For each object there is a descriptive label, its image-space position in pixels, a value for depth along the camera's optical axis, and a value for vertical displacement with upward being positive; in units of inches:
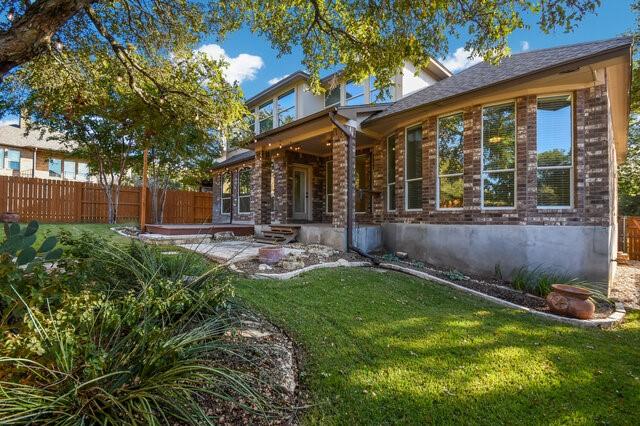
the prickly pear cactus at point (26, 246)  87.0 -9.9
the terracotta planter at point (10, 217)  372.3 -6.6
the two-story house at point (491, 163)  231.6 +47.4
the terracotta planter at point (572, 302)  177.3 -49.8
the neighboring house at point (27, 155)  798.5 +150.3
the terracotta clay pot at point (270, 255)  249.3 -33.1
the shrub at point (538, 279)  224.5 -47.2
